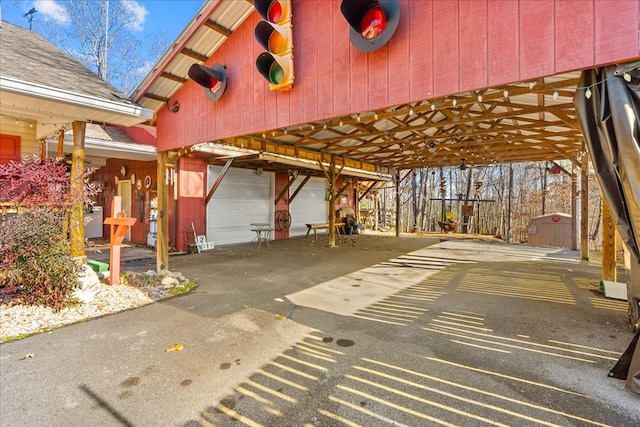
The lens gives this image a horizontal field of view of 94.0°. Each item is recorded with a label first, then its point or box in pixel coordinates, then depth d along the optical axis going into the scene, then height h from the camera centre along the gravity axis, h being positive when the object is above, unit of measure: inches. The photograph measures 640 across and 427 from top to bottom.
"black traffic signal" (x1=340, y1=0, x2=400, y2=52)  117.5 +79.0
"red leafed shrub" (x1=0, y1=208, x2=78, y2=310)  132.4 -21.1
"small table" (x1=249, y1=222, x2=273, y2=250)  366.5 -31.6
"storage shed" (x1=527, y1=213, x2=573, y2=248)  437.7 -28.9
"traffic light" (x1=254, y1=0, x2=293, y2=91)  149.6 +86.6
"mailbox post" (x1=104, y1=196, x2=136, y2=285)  176.6 -17.1
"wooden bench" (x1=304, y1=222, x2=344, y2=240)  429.9 -20.0
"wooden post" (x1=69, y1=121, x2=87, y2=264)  164.2 +6.1
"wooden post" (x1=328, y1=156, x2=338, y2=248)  374.9 +19.3
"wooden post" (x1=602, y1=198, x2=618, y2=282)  177.2 -21.9
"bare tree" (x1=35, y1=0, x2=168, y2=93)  511.2 +317.1
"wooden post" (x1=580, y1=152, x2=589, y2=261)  271.0 +5.7
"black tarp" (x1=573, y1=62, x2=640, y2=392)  81.4 +20.8
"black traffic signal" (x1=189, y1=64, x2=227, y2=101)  181.2 +83.9
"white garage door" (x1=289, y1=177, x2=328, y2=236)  476.4 +10.6
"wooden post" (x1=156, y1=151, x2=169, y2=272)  219.8 -4.5
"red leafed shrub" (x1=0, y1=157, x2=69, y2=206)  140.3 +14.5
